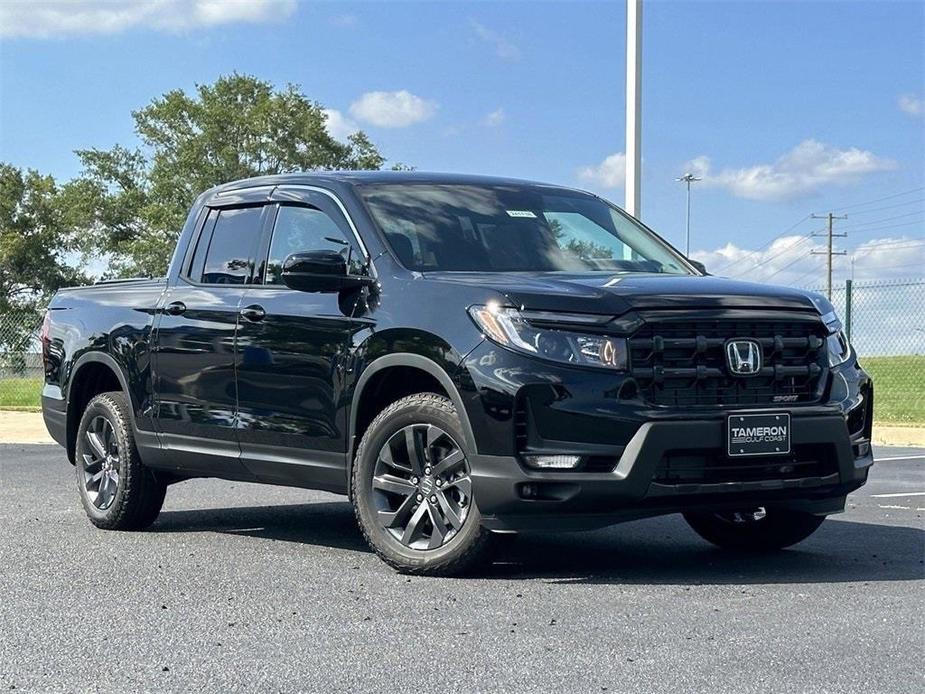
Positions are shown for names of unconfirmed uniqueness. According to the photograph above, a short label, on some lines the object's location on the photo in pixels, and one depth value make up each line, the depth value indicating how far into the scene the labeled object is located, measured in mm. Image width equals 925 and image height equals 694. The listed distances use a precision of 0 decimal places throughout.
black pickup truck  6422
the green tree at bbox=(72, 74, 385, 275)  62969
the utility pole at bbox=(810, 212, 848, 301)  76188
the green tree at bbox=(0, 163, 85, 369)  65188
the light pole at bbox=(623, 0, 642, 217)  17578
